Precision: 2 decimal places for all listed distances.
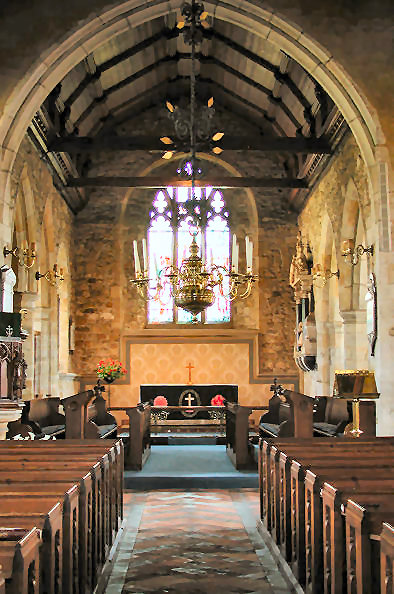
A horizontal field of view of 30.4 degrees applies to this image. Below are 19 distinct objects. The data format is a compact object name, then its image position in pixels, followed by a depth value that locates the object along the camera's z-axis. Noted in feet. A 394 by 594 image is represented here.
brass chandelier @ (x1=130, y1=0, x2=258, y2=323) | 24.72
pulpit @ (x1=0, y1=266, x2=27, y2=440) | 21.21
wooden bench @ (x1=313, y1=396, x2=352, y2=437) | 28.48
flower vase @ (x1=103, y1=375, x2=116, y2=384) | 43.78
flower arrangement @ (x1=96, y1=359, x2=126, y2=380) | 43.73
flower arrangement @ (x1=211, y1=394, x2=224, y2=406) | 43.27
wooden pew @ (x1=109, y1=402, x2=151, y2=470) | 27.45
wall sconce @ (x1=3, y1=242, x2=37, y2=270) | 27.31
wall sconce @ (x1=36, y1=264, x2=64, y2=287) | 31.73
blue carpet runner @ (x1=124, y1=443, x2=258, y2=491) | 24.70
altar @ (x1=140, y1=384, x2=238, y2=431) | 41.63
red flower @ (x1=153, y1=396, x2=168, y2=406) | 43.11
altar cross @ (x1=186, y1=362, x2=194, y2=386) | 45.65
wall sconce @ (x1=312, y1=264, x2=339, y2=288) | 35.53
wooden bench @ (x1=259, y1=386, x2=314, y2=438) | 23.61
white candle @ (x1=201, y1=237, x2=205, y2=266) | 48.32
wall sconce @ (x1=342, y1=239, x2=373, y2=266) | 26.05
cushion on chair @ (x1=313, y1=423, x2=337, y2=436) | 28.27
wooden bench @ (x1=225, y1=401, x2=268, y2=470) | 27.40
